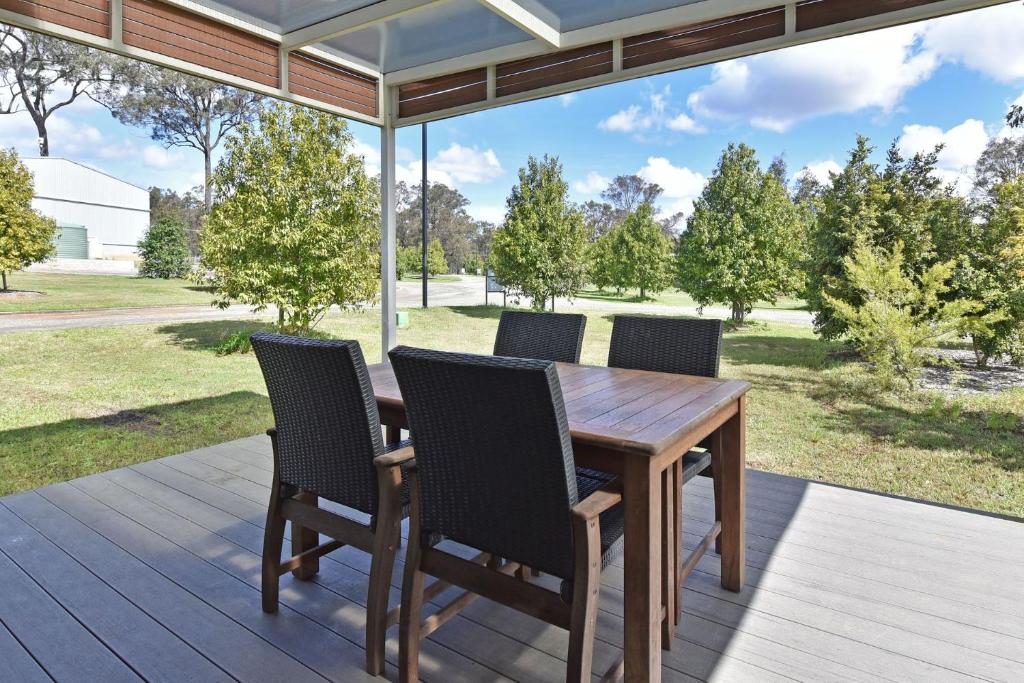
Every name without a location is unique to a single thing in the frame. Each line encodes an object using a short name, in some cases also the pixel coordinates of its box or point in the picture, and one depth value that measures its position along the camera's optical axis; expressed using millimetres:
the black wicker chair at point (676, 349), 2426
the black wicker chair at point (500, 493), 1334
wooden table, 1488
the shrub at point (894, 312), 4453
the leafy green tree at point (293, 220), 6164
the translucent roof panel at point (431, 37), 3279
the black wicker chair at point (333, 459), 1671
